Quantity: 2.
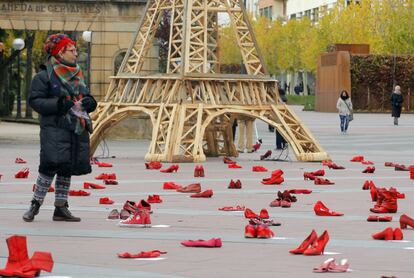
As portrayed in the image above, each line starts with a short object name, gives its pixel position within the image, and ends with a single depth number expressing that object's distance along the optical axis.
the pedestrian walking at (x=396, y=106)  54.38
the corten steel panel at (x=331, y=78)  75.81
